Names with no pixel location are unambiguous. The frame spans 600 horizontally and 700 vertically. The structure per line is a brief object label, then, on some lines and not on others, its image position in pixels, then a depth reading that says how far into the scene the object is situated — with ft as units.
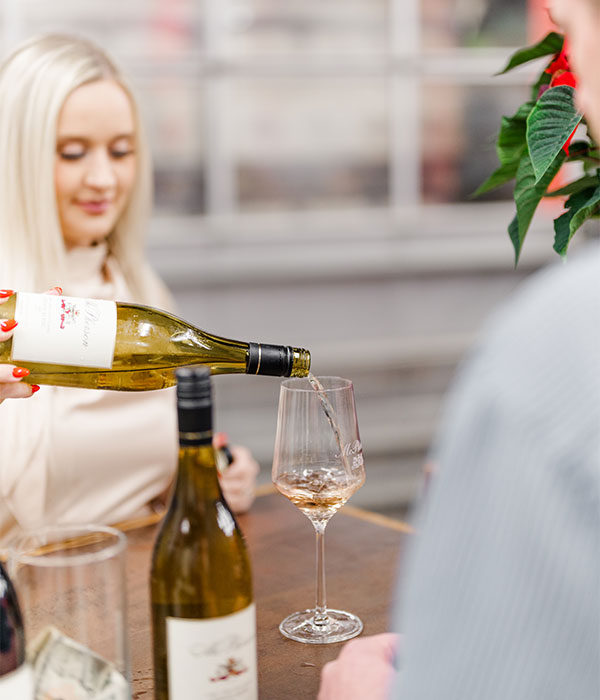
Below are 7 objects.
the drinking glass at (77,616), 1.86
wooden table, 2.67
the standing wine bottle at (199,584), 1.93
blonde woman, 4.62
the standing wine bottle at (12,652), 1.85
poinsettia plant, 2.76
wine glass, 2.84
